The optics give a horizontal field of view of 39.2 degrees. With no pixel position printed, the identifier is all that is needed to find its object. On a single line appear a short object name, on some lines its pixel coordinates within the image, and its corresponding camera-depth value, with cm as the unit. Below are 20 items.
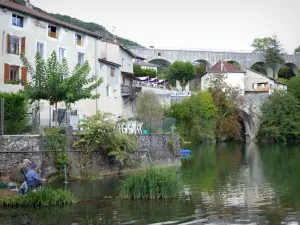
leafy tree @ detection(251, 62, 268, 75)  9762
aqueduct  8521
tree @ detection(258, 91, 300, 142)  6512
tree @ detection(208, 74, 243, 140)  6512
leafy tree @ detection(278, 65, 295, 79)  10238
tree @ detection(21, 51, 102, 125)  2267
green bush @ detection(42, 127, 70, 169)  2141
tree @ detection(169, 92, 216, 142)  5878
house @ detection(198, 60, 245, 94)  7294
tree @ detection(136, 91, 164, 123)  5053
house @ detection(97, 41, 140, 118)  4484
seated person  1547
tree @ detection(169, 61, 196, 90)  7206
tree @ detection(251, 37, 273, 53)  10081
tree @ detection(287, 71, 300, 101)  7088
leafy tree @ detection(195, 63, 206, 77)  7981
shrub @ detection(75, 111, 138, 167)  2305
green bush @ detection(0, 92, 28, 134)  2267
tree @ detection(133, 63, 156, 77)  7225
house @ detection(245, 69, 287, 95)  7706
